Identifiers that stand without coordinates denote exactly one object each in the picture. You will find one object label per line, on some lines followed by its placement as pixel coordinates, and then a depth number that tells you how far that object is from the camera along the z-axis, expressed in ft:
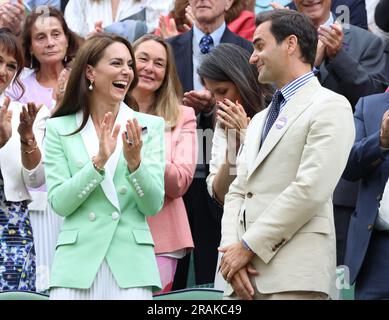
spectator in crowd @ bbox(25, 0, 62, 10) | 64.59
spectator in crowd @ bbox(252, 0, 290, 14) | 60.95
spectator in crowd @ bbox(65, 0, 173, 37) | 61.72
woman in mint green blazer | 38.70
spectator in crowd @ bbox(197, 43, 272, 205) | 44.45
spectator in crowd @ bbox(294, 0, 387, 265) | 46.24
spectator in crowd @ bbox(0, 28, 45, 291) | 42.83
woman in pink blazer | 45.91
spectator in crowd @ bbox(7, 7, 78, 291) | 53.62
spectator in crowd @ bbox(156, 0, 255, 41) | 58.29
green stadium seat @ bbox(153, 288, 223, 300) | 39.93
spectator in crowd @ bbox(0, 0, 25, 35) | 58.23
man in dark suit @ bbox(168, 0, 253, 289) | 49.34
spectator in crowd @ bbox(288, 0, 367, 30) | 56.54
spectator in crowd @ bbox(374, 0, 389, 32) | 52.47
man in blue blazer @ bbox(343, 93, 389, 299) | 39.93
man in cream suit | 34.45
